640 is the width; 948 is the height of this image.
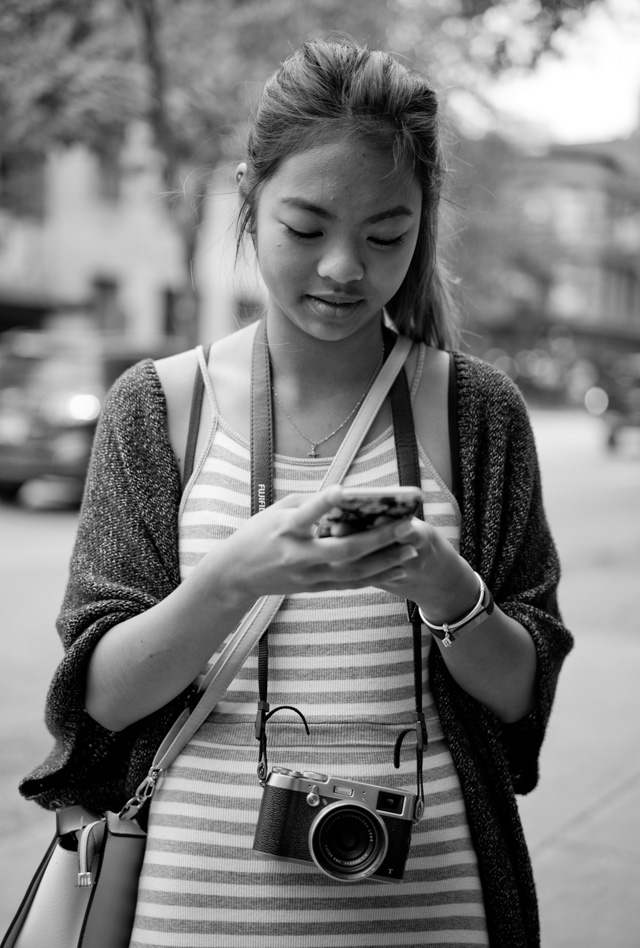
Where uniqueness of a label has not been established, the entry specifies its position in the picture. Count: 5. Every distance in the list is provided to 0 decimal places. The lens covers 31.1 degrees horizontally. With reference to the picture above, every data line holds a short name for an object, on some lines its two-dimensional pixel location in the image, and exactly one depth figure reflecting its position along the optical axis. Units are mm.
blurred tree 7348
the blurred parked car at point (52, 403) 11320
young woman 1489
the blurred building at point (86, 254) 23000
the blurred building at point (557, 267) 22703
